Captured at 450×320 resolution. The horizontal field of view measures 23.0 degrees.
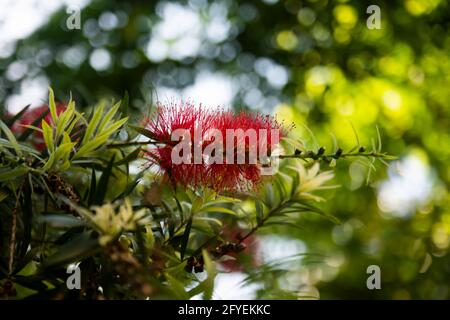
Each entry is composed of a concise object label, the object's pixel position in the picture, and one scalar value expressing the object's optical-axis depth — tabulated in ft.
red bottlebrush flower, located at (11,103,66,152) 2.48
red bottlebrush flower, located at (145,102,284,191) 2.11
